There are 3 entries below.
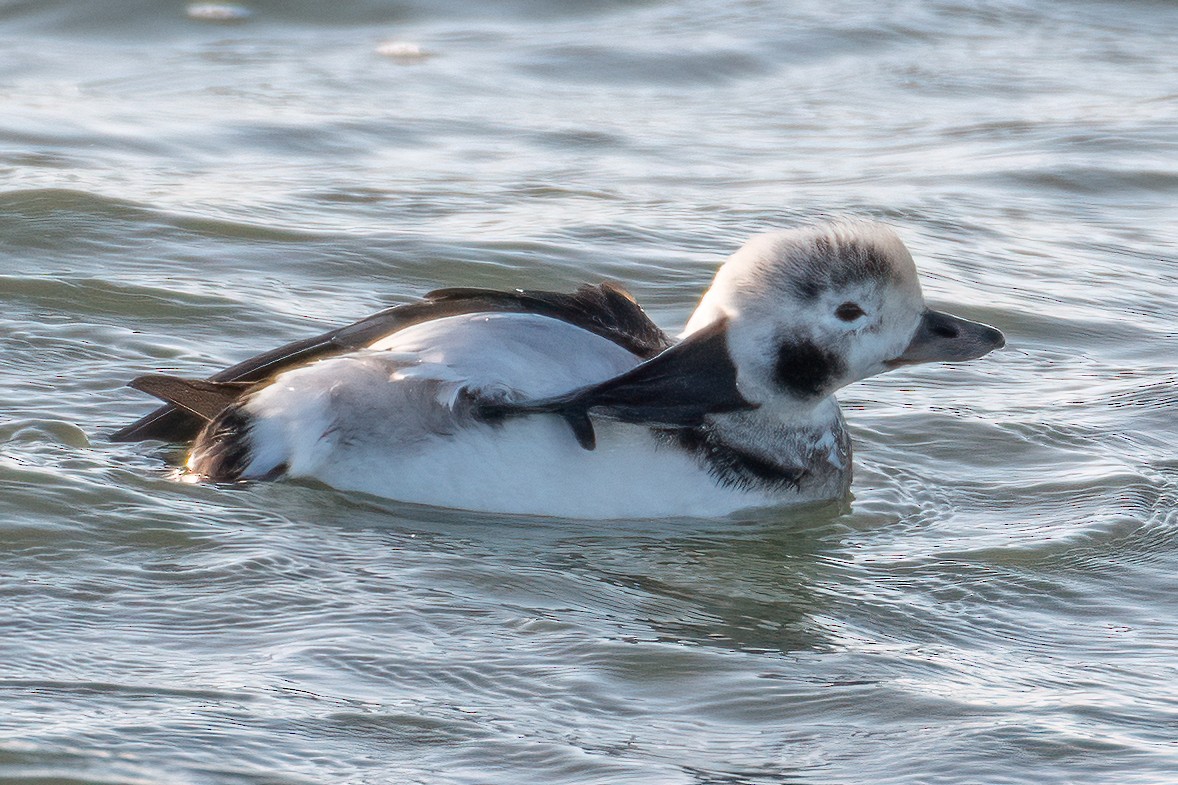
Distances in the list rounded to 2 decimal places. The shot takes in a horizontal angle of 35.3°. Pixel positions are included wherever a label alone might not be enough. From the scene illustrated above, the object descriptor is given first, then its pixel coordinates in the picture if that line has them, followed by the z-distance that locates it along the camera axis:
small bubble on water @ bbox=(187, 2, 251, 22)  12.41
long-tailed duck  4.68
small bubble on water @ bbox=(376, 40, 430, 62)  11.64
